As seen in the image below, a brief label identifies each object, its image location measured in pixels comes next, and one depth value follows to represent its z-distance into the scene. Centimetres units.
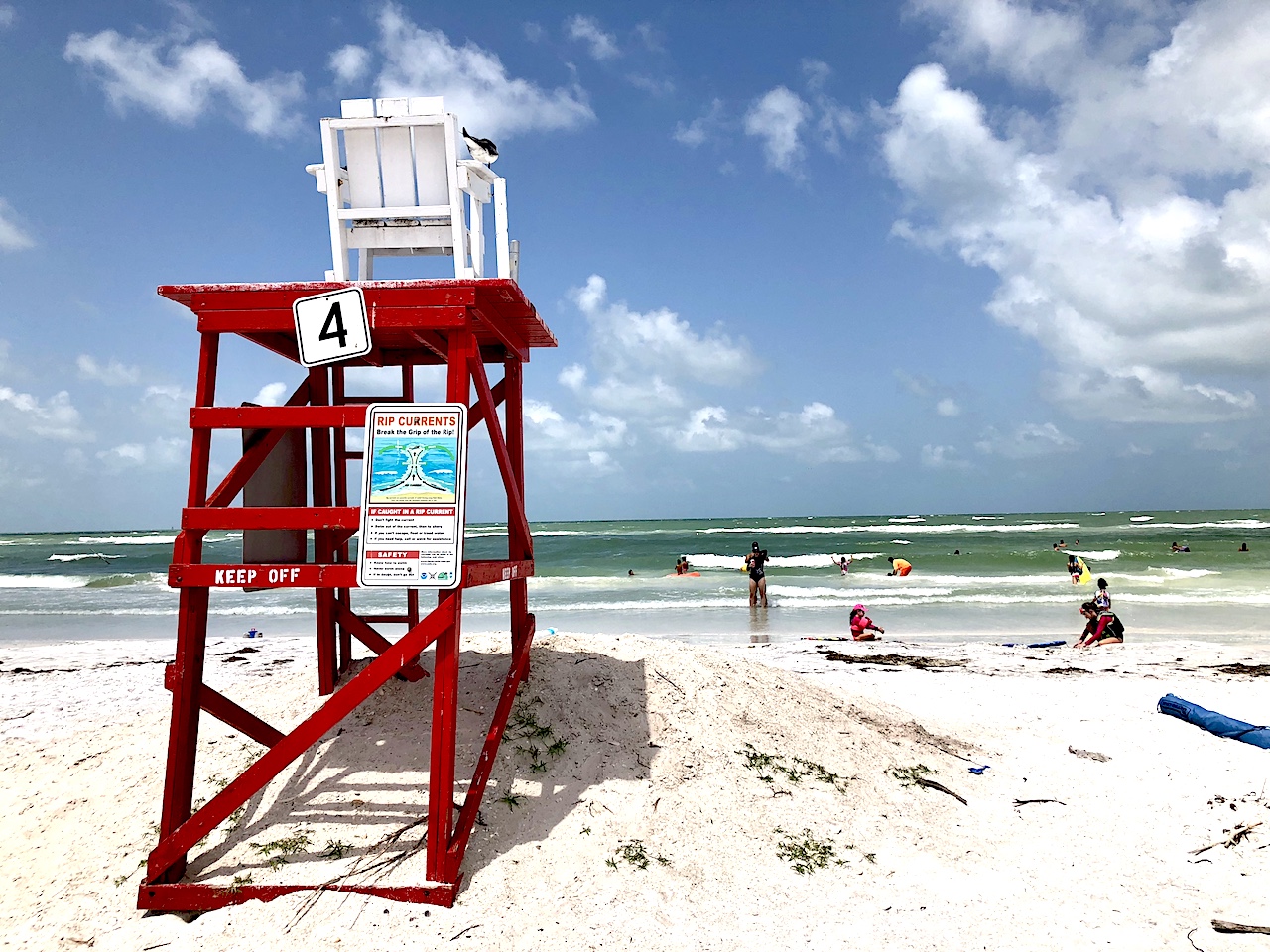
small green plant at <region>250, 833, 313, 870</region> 492
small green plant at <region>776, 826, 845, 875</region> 518
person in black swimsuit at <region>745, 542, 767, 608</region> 2323
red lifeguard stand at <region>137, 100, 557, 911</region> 461
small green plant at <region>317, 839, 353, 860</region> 489
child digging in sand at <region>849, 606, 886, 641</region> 1683
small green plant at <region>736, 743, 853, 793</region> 612
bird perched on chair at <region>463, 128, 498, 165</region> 535
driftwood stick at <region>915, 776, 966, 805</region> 652
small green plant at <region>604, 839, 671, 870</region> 493
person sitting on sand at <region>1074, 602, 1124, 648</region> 1580
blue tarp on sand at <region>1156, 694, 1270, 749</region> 787
